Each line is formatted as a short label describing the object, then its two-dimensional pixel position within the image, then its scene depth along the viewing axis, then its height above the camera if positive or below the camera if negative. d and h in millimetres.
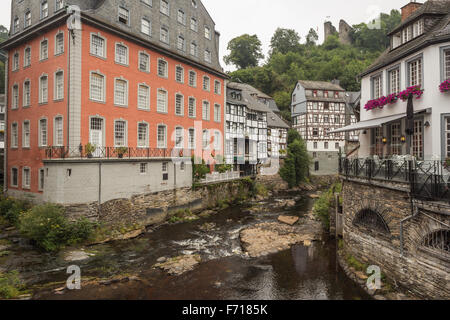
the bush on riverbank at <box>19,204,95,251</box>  14172 -3574
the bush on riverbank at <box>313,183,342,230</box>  17906 -3245
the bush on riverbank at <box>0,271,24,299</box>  9523 -4715
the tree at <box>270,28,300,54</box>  81812 +38093
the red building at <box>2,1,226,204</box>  16812 +4509
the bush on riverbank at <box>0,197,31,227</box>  17797 -3150
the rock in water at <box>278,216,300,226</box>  21036 -4735
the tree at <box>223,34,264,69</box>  71750 +30387
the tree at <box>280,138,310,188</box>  38250 -305
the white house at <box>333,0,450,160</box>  11188 +3716
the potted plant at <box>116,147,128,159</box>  18323 +863
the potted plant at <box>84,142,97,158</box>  16375 +911
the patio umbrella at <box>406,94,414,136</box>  10258 +1657
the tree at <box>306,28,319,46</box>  95688 +46438
